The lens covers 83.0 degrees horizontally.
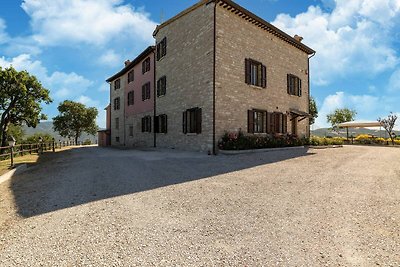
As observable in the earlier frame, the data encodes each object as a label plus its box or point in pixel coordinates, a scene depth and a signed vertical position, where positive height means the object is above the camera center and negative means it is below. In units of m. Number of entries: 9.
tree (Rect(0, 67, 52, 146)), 27.55 +4.95
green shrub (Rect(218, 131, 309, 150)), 12.46 -0.24
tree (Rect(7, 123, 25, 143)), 37.67 +0.89
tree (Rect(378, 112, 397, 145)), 24.47 +1.58
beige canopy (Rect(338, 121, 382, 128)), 24.64 +1.53
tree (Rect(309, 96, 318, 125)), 39.28 +5.18
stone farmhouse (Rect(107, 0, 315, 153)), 12.99 +3.98
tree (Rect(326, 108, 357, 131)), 49.22 +4.79
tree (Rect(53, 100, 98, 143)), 44.34 +3.63
